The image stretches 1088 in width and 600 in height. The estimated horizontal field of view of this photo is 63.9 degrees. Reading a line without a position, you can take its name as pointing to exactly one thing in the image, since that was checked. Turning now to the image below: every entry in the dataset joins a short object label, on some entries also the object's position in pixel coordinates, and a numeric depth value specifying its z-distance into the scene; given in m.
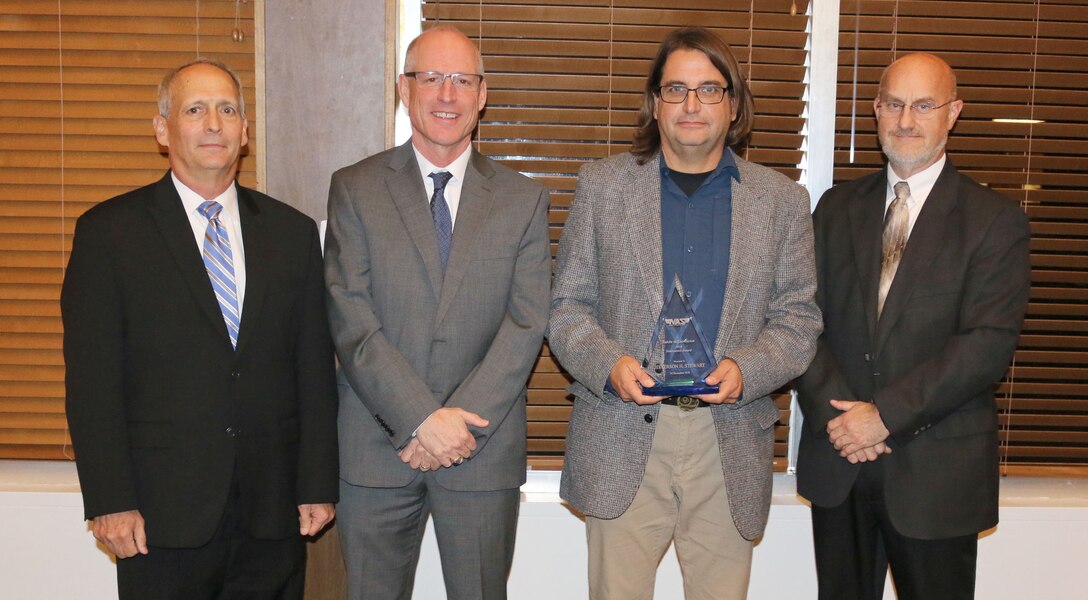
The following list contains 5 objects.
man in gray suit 2.34
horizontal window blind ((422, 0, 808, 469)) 3.21
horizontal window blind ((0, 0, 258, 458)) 3.15
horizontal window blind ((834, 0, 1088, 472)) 3.29
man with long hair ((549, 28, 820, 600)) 2.36
